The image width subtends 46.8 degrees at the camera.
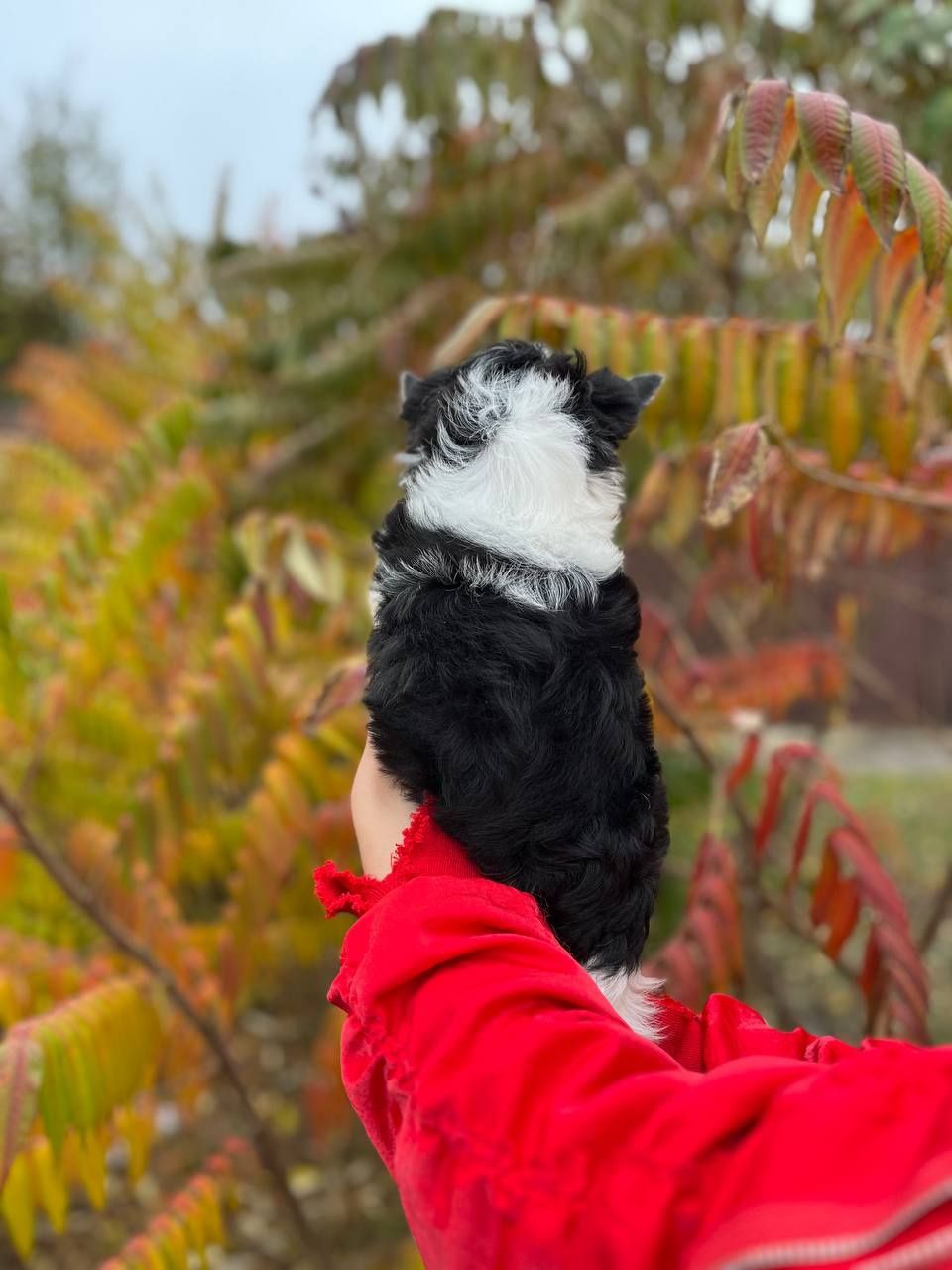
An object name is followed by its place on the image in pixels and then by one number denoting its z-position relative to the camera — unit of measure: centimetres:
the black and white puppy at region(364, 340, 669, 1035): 66
